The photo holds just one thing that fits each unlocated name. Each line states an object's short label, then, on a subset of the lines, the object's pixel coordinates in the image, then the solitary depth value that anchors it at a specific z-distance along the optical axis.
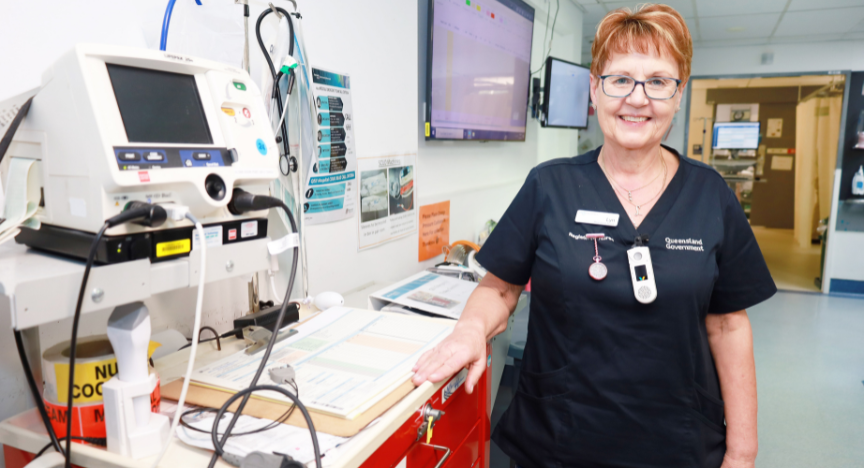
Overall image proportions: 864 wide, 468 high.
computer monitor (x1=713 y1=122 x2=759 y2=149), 6.30
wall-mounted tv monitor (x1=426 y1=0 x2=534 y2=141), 2.17
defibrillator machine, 0.66
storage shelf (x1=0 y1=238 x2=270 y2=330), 0.59
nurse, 1.05
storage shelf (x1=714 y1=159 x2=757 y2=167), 7.80
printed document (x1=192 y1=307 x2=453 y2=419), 0.85
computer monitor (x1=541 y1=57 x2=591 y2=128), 3.14
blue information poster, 1.53
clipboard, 0.77
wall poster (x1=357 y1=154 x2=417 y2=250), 1.84
